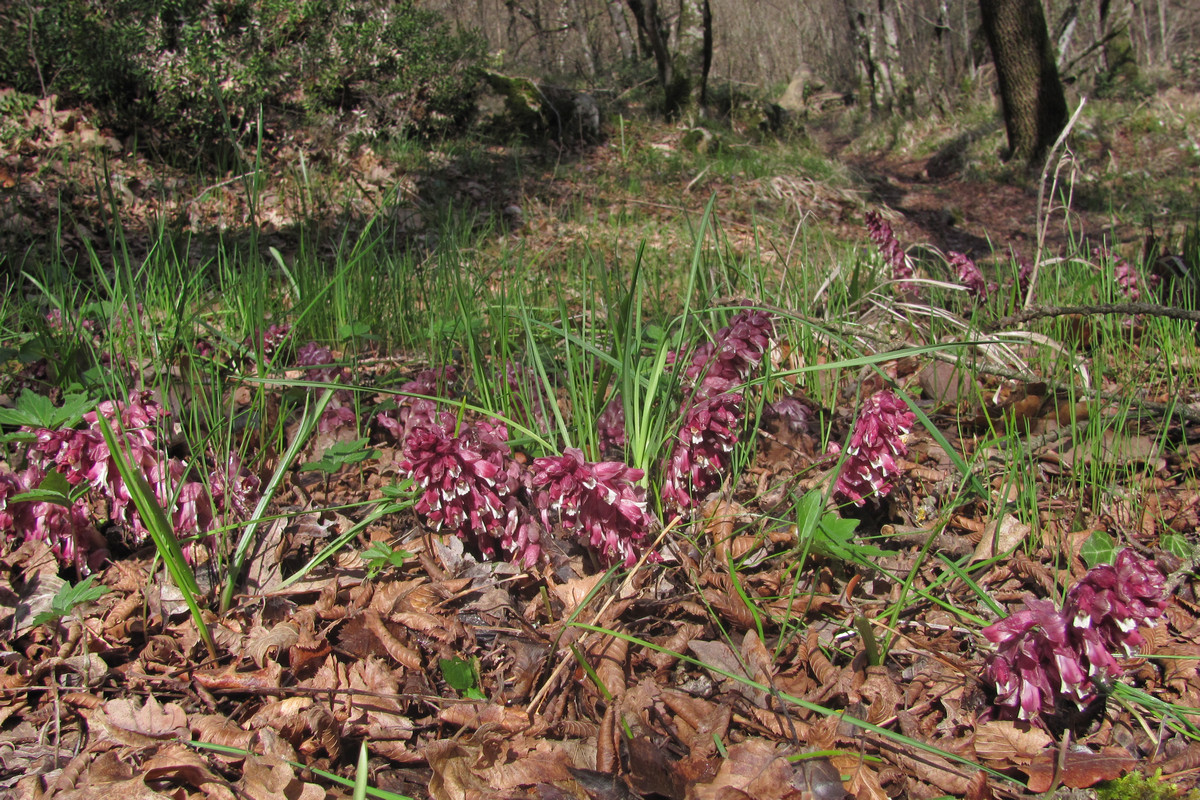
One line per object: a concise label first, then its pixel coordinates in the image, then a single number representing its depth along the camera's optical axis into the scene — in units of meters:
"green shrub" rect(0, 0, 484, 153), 2.18
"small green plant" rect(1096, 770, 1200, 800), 0.59
